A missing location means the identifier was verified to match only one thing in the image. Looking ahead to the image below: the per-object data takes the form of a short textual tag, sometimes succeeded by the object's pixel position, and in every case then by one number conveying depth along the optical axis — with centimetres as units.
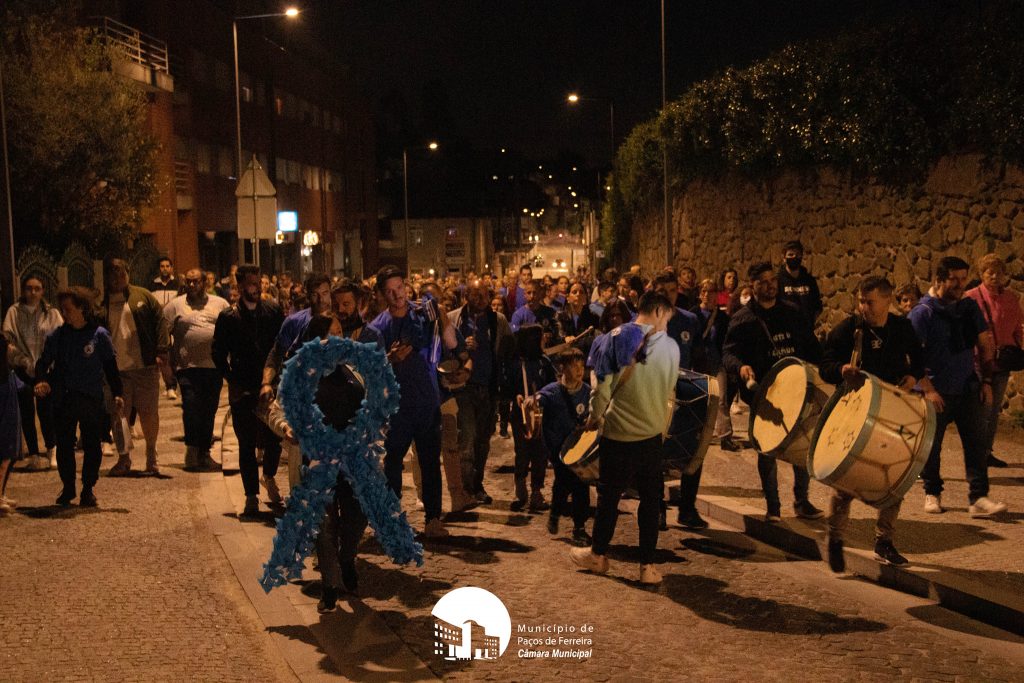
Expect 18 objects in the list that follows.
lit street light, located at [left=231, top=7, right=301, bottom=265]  2412
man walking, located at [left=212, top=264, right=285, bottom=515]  945
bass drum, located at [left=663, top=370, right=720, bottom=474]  801
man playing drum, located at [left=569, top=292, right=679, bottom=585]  729
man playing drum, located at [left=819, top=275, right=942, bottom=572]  766
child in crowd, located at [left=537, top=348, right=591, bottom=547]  890
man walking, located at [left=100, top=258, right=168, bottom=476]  1174
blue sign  4134
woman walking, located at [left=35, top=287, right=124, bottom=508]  1020
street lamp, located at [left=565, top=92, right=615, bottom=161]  3597
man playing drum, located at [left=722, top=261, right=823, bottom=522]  893
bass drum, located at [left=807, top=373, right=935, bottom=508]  693
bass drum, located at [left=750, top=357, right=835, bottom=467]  795
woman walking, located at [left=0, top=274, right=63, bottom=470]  1240
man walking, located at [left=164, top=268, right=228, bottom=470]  1198
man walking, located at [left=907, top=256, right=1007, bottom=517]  873
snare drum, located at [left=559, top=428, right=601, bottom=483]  794
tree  2788
